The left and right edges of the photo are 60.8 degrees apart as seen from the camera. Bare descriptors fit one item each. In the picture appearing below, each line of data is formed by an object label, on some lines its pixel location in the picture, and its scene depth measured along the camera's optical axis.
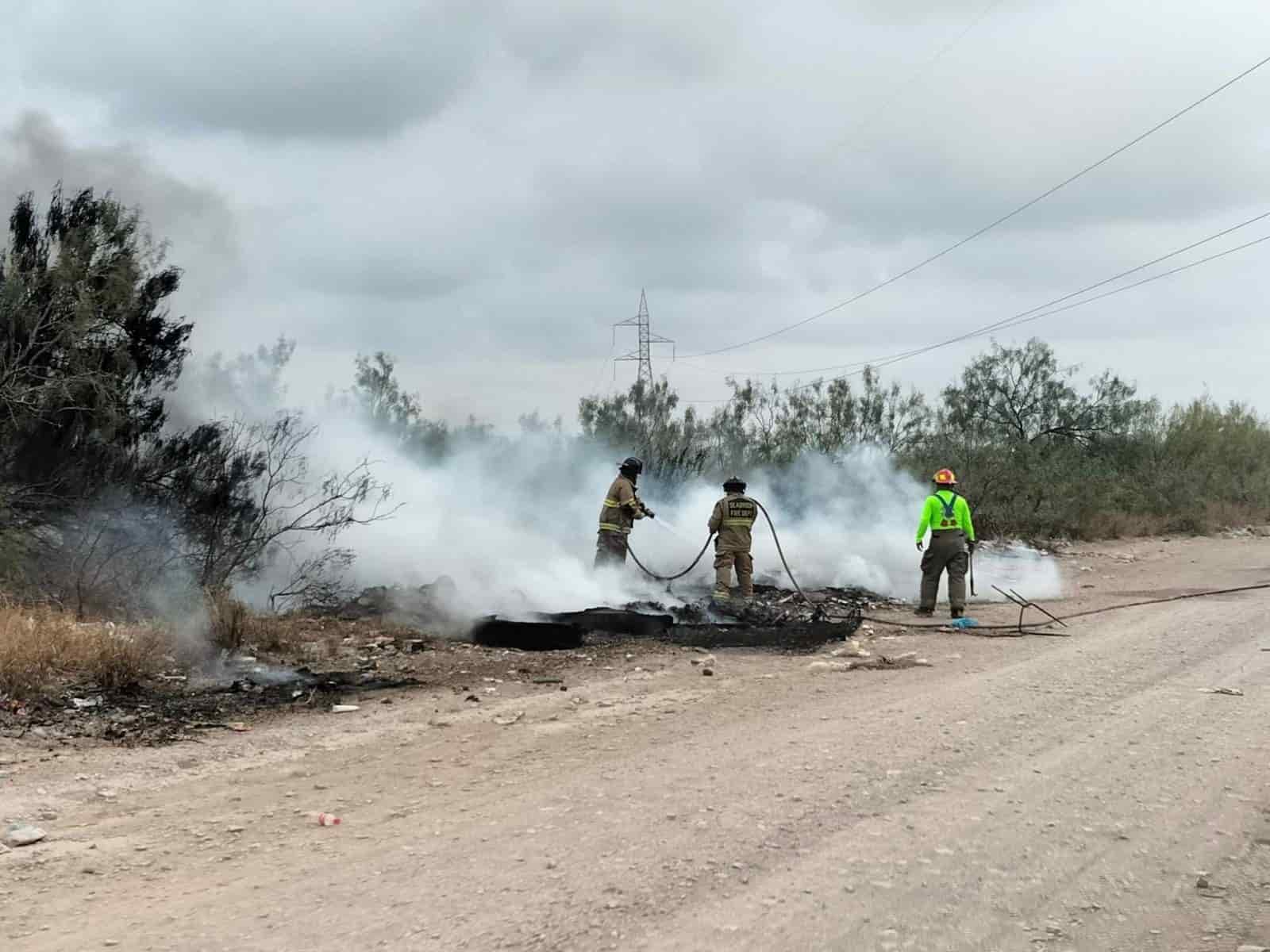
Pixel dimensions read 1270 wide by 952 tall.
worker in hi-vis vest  14.04
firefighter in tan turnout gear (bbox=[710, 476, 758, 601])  14.24
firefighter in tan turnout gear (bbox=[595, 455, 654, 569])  14.30
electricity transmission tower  38.78
